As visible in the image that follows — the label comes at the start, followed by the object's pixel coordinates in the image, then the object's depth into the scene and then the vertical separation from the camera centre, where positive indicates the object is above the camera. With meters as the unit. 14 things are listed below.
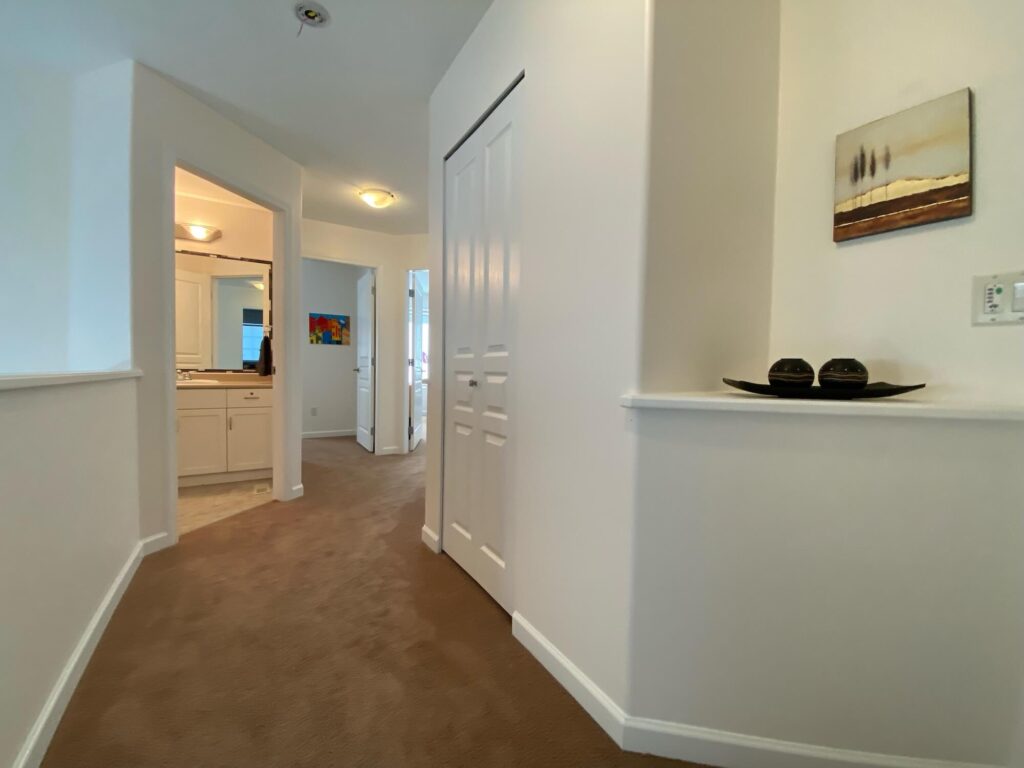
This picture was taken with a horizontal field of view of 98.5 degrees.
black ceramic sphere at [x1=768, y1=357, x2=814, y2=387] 1.11 -0.01
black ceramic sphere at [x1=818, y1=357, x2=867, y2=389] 1.06 -0.01
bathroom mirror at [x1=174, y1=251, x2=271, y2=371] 3.84 +0.46
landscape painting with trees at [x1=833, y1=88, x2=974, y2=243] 1.06 +0.52
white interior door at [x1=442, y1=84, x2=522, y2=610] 1.76 +0.11
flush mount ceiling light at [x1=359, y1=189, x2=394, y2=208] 3.72 +1.42
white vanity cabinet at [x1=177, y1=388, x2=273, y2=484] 3.50 -0.59
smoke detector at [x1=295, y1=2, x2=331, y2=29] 1.87 +1.51
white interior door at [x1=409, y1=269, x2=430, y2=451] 5.13 +0.13
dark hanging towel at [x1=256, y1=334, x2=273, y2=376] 4.07 +0.02
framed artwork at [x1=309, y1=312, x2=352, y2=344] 5.86 +0.45
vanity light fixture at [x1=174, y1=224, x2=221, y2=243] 3.78 +1.11
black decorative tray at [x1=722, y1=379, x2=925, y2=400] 1.05 -0.05
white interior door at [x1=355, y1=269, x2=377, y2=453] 4.93 +0.06
